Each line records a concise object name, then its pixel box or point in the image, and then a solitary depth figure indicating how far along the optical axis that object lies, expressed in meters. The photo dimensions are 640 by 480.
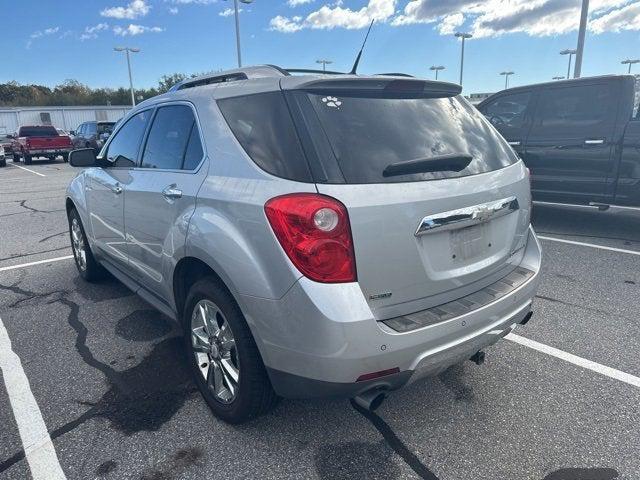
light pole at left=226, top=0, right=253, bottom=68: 21.93
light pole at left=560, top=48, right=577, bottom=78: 40.33
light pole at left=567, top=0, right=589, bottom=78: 13.28
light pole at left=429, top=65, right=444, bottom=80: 51.81
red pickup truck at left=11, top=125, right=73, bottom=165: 22.08
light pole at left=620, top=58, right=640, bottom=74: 48.56
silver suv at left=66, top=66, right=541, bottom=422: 2.01
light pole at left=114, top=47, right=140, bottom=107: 41.80
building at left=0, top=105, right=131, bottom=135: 50.62
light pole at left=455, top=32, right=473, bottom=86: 40.89
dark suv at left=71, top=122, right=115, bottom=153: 21.98
